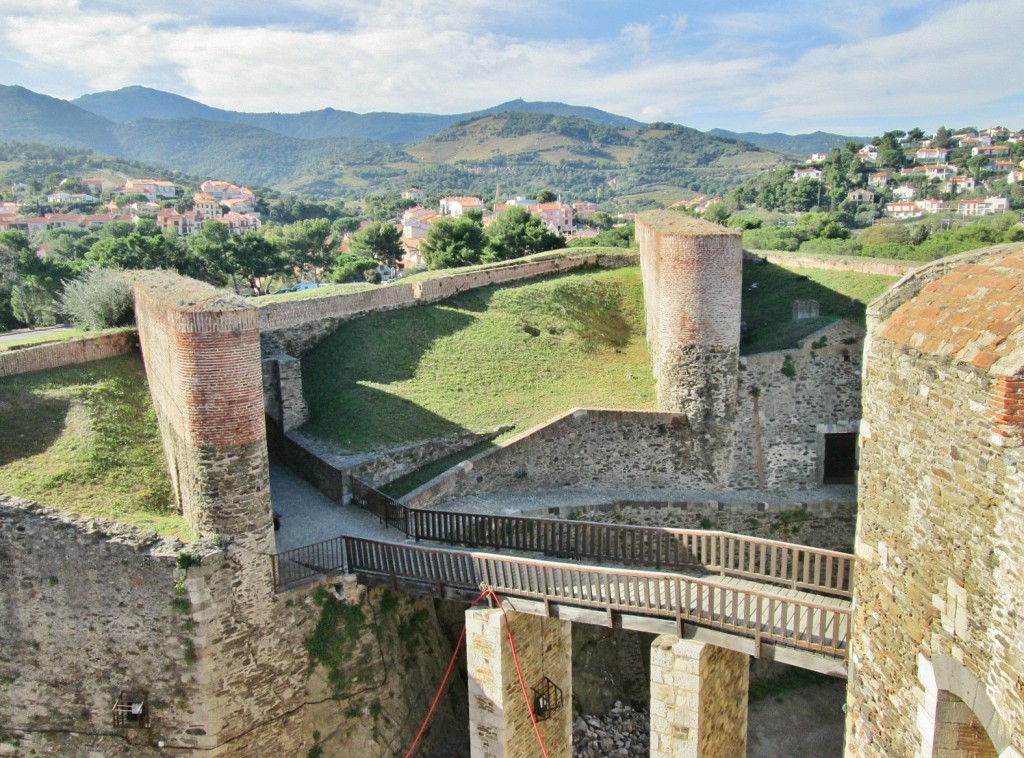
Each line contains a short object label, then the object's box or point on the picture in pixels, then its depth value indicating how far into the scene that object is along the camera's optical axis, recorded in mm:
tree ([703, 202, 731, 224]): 61438
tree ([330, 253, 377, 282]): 48281
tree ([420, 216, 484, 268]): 40062
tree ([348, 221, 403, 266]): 54188
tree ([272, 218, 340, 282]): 56156
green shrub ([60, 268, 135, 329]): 17297
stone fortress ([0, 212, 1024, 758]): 6230
